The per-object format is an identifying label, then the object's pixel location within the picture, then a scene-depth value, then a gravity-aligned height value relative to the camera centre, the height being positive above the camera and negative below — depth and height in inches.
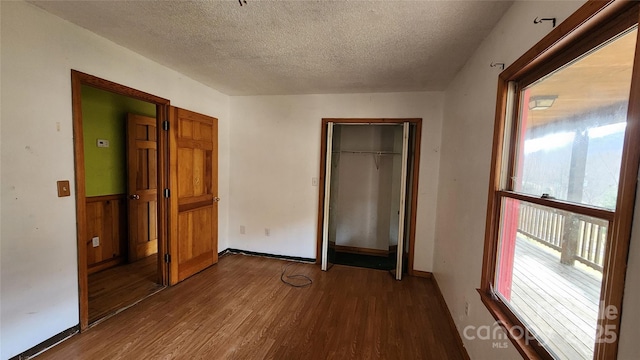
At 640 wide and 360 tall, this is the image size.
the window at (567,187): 30.5 -2.2
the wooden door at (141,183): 132.9 -13.6
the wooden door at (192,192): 111.5 -15.7
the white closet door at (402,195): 124.5 -13.7
